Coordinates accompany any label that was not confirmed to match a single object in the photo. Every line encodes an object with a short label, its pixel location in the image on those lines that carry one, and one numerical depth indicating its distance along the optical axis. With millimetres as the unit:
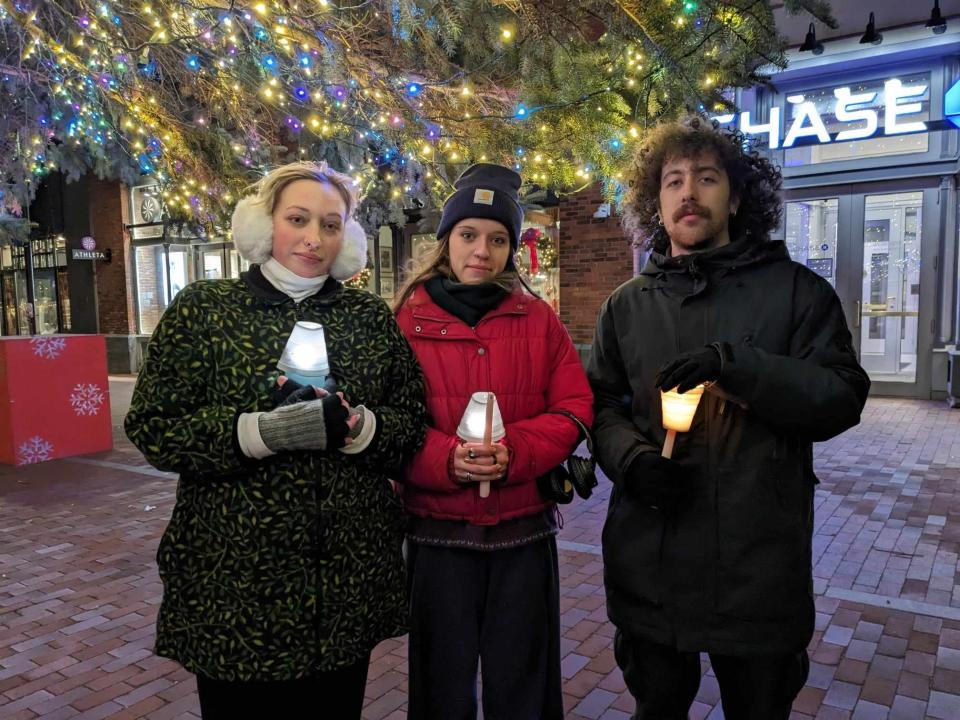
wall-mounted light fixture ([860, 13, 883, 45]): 9312
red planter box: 7316
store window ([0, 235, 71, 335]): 18750
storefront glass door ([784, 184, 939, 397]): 10766
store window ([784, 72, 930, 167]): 10406
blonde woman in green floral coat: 1707
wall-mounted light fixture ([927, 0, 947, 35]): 8789
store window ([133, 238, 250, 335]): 16672
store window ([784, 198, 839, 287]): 11312
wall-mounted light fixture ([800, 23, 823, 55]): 8859
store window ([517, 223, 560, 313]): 11406
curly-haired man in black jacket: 1771
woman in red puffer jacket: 2090
